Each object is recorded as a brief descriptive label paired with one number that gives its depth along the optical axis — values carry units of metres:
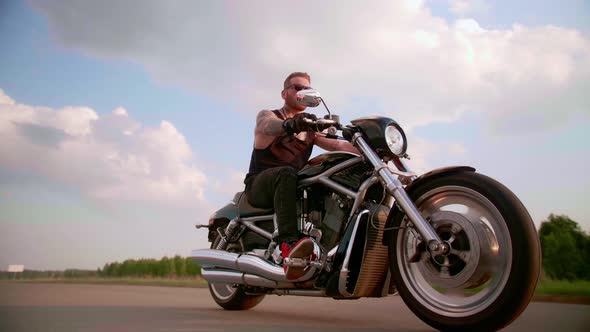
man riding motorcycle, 3.98
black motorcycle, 2.97
